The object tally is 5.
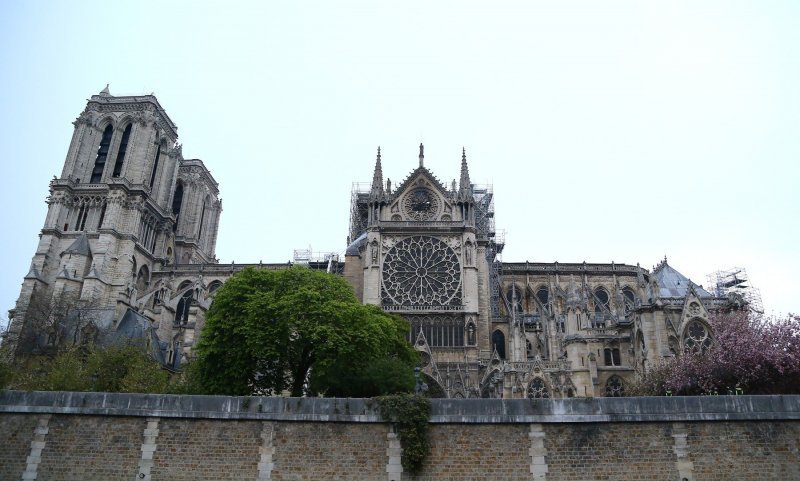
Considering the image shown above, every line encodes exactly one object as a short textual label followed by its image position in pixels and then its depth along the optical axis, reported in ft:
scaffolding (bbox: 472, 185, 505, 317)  150.41
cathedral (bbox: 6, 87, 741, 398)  113.39
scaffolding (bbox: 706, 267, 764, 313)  174.24
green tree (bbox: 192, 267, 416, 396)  80.69
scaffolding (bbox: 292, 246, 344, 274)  164.45
